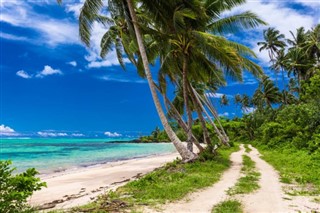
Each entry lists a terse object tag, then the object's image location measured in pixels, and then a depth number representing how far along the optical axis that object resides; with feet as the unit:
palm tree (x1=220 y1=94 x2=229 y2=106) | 243.54
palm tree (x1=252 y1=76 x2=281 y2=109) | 144.97
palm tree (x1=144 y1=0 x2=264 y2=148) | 41.42
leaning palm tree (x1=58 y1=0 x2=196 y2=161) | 40.47
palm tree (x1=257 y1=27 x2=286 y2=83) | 140.97
